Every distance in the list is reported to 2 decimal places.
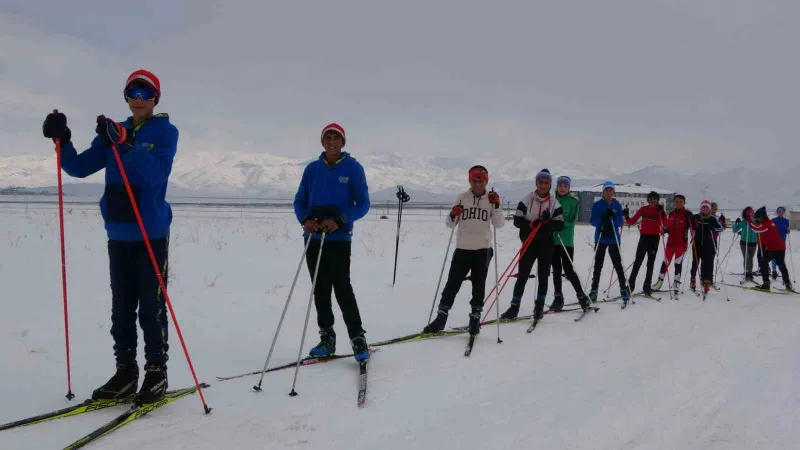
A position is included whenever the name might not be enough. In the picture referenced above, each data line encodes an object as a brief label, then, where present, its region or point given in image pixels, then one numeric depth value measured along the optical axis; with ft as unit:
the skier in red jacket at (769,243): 40.69
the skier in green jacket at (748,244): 44.68
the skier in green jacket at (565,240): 27.04
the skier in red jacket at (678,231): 35.78
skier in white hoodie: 20.38
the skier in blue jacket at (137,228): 11.49
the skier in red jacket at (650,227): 34.09
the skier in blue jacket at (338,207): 15.67
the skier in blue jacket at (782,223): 44.45
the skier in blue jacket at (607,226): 30.96
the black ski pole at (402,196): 33.19
